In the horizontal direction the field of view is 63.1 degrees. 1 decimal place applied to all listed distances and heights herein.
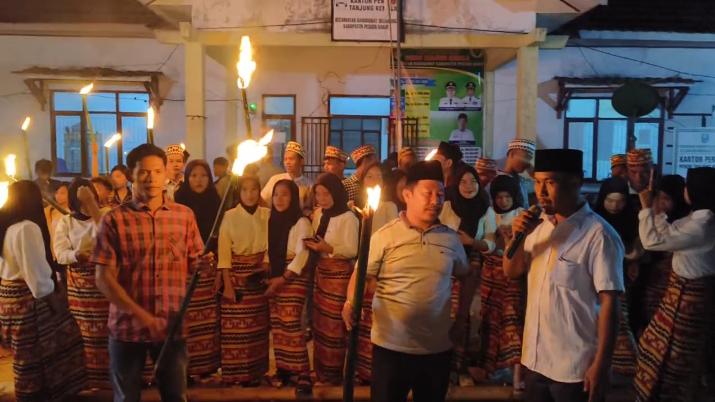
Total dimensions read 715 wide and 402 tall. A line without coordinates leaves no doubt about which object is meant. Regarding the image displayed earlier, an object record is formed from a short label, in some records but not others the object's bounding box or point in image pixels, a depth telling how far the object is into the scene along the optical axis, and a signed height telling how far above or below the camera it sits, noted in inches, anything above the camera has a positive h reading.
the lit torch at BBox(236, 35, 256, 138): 122.7 +22.5
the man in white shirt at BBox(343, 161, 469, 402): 136.7 -29.8
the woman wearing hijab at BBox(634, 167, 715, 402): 167.2 -39.1
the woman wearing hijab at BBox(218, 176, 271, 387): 202.8 -40.8
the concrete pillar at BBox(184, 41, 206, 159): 385.7 +47.6
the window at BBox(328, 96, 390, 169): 492.7 +44.5
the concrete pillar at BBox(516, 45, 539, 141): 395.3 +56.8
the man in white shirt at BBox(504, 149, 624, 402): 118.0 -24.5
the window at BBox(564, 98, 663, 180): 499.8 +36.6
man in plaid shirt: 136.8 -25.1
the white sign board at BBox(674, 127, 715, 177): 466.3 +21.5
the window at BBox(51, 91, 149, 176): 482.9 +37.4
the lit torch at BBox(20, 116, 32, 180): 177.8 +9.6
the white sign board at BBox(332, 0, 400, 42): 364.2 +94.9
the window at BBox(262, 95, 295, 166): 489.4 +47.9
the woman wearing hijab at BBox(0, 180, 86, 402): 176.6 -44.5
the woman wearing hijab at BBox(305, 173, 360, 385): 199.8 -32.9
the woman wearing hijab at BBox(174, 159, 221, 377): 205.2 -44.3
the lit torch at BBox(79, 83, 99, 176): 178.3 +9.7
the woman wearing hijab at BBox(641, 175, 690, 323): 205.9 -30.5
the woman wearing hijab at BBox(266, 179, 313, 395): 203.2 -38.4
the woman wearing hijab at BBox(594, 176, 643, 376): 203.0 -16.5
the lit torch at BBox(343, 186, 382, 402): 104.5 -21.9
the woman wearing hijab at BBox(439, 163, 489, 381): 208.1 -14.3
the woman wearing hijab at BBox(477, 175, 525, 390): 203.0 -44.5
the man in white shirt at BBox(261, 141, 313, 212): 258.2 +0.1
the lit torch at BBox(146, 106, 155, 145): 142.7 +11.6
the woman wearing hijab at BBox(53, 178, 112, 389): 192.9 -38.5
